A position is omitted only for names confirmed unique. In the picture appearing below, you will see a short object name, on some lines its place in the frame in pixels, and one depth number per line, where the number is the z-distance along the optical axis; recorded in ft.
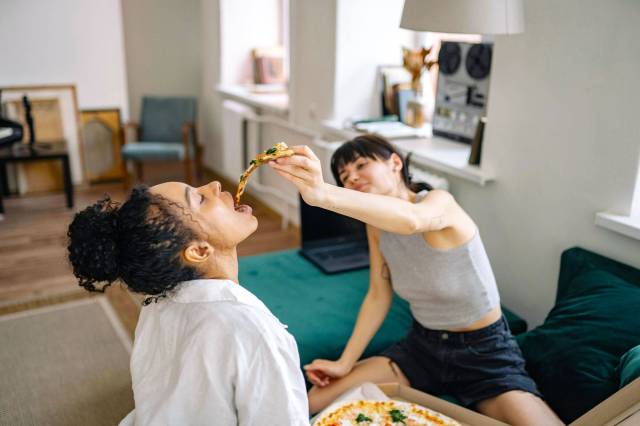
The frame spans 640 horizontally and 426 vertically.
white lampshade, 5.52
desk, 15.16
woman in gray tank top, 5.75
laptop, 9.93
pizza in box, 5.07
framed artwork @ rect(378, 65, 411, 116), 11.99
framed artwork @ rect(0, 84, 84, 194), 16.52
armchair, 18.14
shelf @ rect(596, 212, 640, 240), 6.30
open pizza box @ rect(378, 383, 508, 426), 5.25
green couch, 5.54
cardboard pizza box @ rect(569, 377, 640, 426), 4.44
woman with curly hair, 3.59
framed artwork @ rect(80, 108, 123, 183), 17.66
